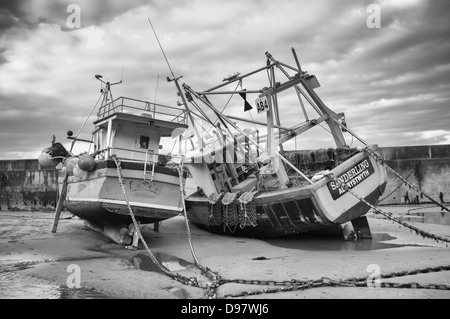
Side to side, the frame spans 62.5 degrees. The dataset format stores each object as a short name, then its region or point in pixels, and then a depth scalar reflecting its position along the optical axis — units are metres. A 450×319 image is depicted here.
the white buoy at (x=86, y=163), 8.95
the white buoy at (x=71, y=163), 10.02
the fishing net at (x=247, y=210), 9.59
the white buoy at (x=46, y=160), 11.27
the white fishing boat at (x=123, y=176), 8.70
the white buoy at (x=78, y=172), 9.52
